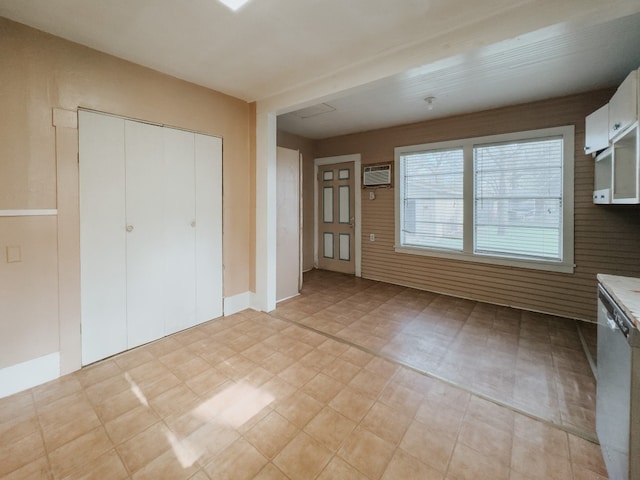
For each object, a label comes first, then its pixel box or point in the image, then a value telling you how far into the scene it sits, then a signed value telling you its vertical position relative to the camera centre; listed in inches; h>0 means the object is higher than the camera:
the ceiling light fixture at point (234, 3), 73.6 +59.6
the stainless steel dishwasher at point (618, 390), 45.8 -28.7
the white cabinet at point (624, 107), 74.8 +36.4
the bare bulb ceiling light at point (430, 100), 140.1 +66.5
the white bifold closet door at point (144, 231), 98.2 +0.8
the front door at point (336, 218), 220.5 +12.5
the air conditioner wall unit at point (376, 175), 197.2 +40.8
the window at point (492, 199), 141.0 +19.2
